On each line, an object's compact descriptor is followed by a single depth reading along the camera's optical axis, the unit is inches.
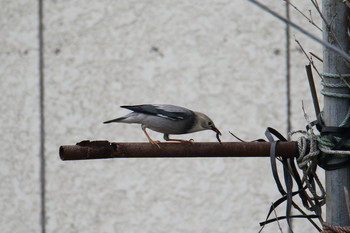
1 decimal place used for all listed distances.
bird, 354.1
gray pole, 341.8
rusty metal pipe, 337.9
